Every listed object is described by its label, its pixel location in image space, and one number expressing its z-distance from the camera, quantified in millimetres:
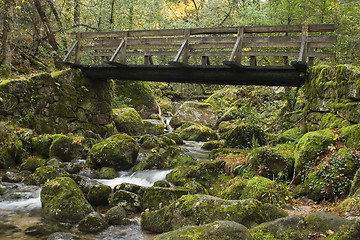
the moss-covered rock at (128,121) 17188
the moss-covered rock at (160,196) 7152
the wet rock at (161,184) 8242
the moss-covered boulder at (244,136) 12461
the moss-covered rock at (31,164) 9852
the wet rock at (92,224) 6082
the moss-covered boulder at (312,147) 7102
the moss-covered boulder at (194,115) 21031
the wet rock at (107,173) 9883
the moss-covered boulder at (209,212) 5043
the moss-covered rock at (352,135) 6713
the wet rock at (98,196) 7645
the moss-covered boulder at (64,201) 6668
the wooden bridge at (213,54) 9828
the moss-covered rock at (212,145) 14484
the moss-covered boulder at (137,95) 21266
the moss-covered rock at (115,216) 6473
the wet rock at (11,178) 8852
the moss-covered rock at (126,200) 7199
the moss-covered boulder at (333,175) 6090
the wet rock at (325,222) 4031
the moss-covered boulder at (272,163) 7797
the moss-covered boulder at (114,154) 10555
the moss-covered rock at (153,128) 18662
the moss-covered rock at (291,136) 10383
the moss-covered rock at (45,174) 8711
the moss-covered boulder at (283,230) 4086
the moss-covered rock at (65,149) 11297
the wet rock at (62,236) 5457
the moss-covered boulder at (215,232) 3855
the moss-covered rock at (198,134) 17336
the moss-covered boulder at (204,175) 8656
